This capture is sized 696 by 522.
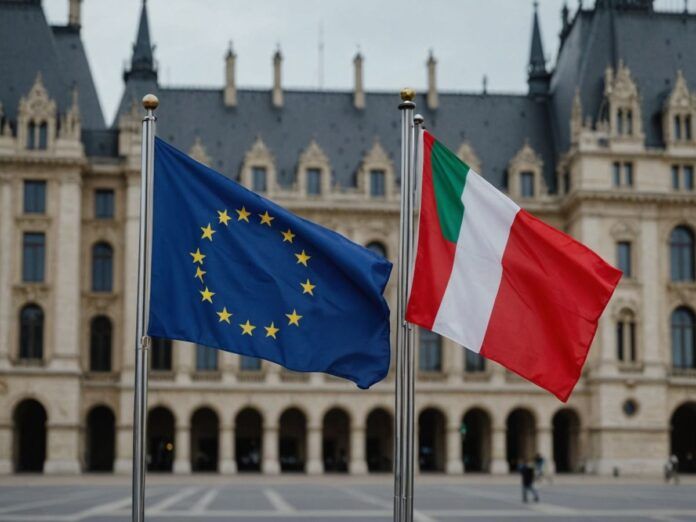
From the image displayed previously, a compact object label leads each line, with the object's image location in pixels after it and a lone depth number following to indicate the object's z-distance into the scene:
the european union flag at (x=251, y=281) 13.37
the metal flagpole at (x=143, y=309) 12.41
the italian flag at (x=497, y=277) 13.33
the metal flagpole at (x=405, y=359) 12.74
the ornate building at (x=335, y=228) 76.25
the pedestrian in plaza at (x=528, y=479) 45.09
